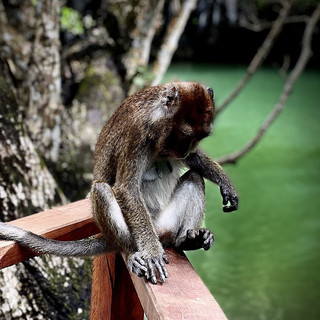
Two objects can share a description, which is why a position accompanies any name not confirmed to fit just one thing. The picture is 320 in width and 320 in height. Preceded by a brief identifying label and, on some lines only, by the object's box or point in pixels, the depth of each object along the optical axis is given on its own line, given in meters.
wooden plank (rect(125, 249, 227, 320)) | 1.29
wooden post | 2.01
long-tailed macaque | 1.94
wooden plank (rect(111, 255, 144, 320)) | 1.99
